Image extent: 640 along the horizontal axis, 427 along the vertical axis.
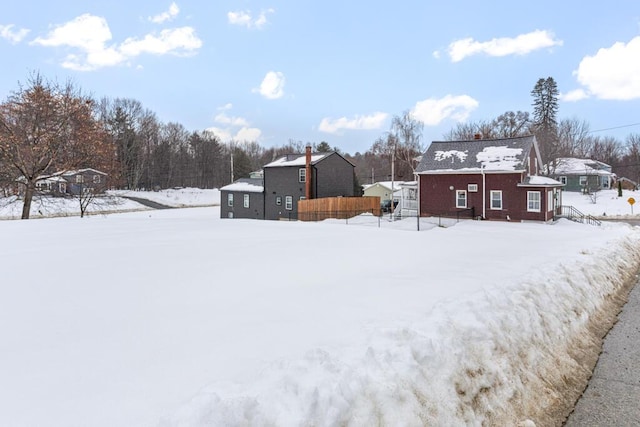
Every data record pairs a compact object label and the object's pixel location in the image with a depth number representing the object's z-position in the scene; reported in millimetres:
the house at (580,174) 54562
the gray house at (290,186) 36031
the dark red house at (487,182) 25328
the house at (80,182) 23719
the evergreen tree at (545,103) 73450
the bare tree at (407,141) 58156
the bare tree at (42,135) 21312
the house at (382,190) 49125
